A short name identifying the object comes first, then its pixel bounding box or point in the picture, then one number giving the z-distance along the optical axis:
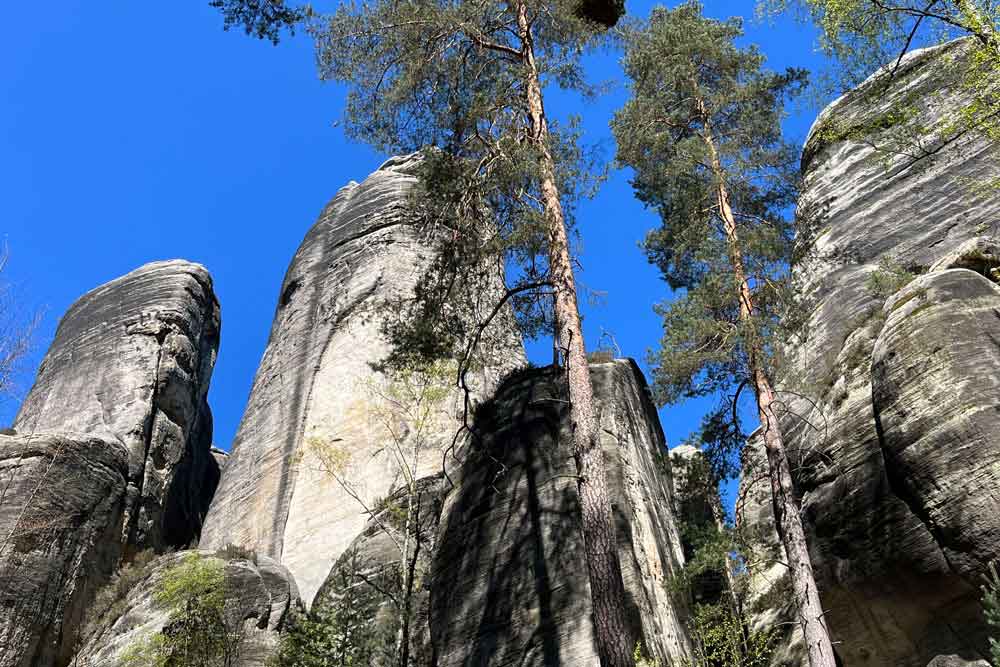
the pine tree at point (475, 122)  13.62
